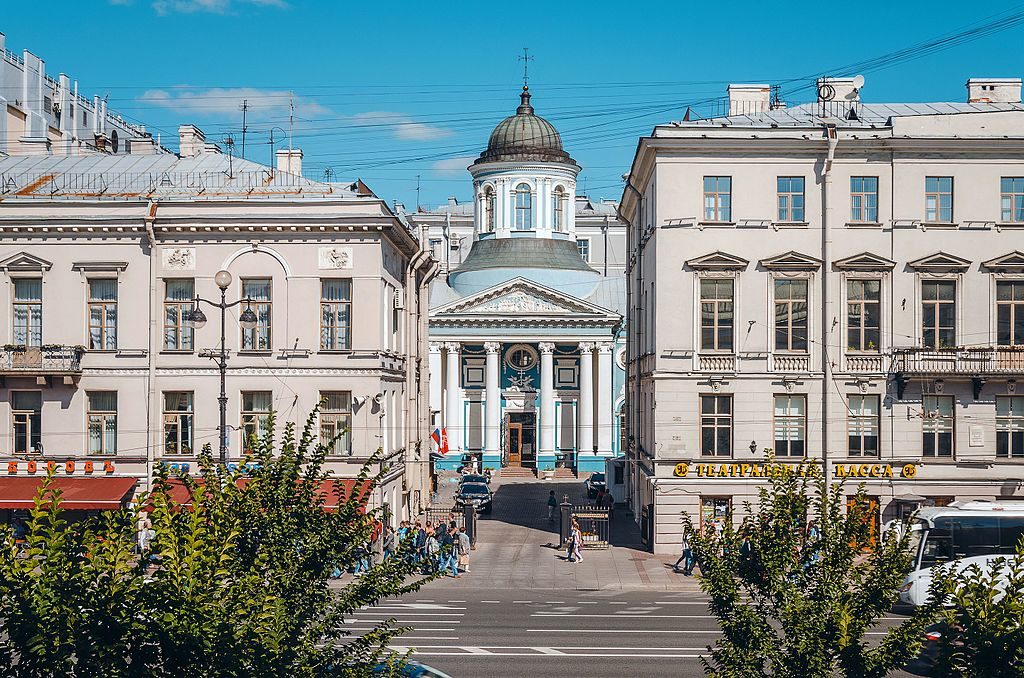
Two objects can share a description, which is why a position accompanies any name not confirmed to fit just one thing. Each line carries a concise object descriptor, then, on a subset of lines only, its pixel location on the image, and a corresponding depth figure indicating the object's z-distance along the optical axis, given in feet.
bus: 107.76
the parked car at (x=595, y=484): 204.64
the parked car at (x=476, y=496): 186.28
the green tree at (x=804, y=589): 42.24
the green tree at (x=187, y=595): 38.01
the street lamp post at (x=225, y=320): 103.19
